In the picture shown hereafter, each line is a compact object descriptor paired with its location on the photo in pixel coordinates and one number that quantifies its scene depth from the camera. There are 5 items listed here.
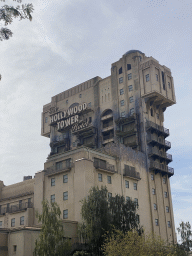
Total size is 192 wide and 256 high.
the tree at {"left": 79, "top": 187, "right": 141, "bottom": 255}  51.93
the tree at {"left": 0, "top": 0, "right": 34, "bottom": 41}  21.86
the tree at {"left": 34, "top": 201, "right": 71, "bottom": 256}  47.19
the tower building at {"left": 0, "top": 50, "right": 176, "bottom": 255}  67.56
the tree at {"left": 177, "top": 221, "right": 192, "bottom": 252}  60.49
